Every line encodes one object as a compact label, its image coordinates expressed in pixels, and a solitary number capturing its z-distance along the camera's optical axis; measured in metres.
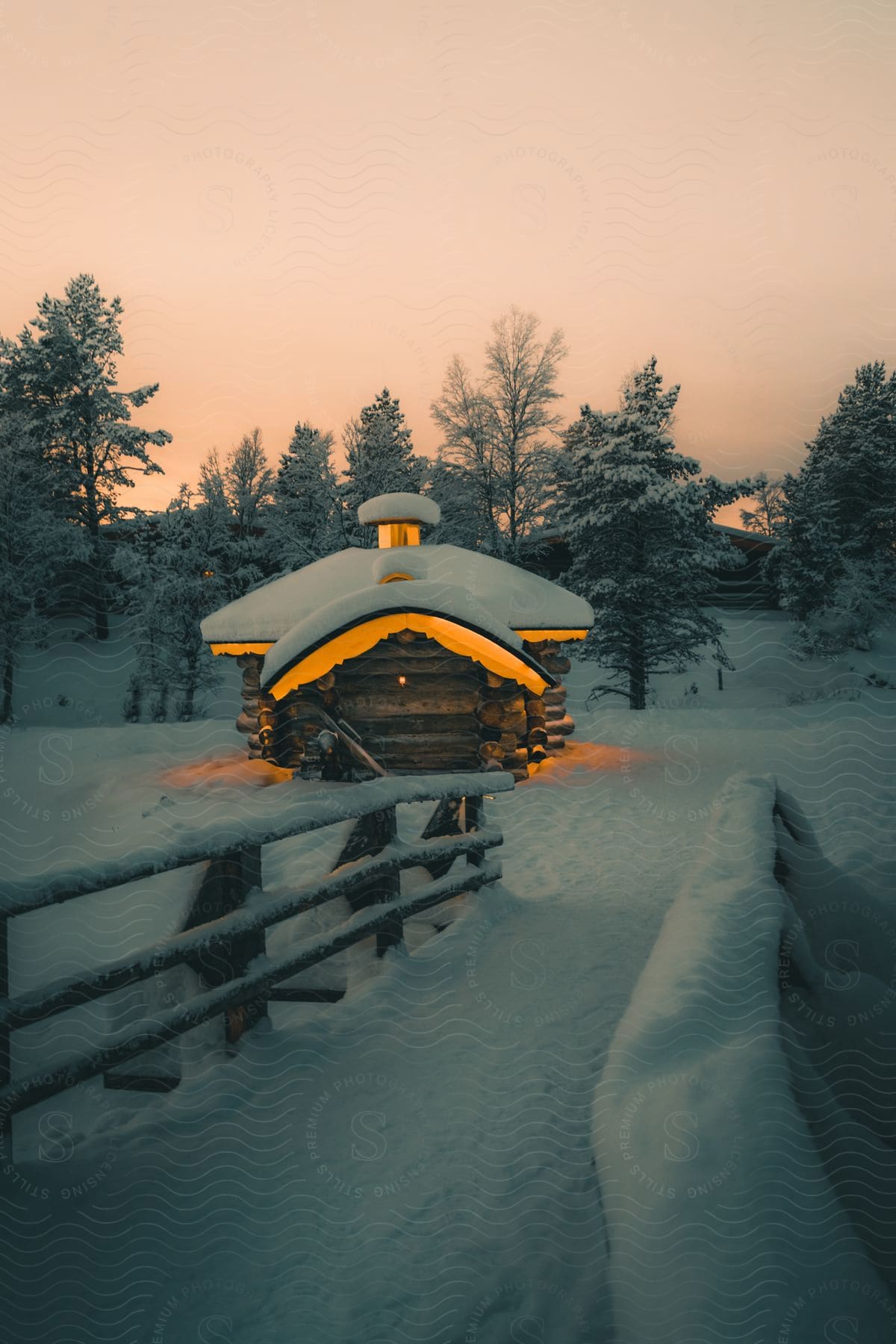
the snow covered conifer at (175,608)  21.09
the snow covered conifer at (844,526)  24.80
